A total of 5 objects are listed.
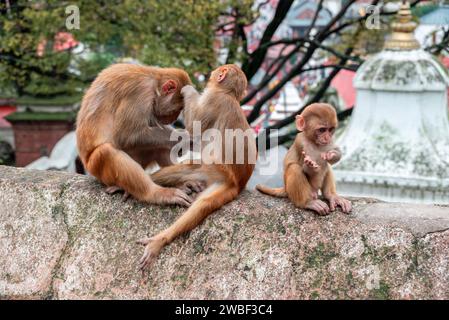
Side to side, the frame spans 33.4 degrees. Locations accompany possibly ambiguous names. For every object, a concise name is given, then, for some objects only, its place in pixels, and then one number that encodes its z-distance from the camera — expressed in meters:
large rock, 2.86
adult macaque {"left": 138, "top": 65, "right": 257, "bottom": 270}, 3.38
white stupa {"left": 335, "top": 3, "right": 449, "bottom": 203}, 6.19
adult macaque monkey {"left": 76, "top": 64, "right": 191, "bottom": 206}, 3.51
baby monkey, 3.30
